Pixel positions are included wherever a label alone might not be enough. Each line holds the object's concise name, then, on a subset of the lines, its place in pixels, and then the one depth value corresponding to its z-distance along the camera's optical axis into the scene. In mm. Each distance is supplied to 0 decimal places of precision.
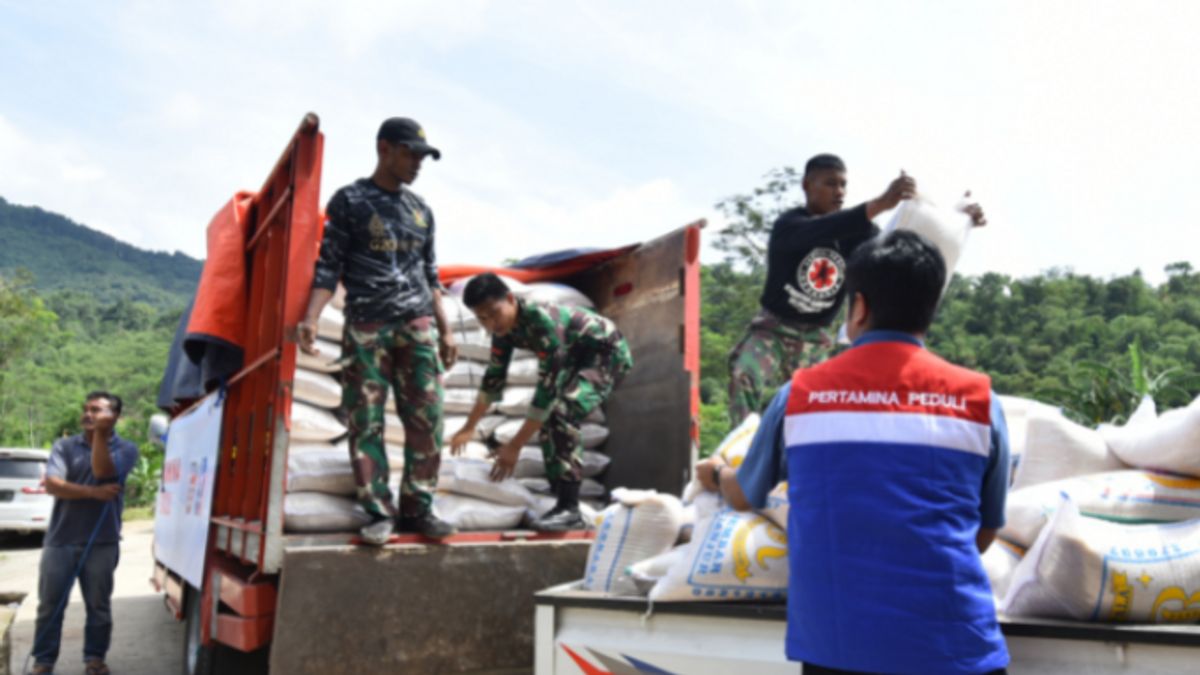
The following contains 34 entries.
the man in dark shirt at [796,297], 3889
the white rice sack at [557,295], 4914
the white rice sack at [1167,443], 2062
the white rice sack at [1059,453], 2291
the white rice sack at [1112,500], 2090
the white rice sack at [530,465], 4402
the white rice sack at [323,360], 4352
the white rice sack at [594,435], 4727
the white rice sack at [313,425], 4074
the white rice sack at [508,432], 4527
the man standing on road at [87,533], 4961
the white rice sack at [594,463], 4582
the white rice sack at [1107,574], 1821
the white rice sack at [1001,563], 2129
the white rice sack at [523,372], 4852
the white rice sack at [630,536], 2729
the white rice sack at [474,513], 3762
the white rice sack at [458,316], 4836
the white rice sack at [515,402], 4723
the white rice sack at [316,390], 4215
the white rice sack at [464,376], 4797
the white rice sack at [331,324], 4457
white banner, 4270
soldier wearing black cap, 3541
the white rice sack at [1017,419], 2447
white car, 12906
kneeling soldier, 4066
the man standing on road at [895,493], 1576
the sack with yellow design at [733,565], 2221
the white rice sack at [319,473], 3558
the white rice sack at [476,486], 3951
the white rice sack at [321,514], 3369
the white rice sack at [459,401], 4727
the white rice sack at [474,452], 4348
